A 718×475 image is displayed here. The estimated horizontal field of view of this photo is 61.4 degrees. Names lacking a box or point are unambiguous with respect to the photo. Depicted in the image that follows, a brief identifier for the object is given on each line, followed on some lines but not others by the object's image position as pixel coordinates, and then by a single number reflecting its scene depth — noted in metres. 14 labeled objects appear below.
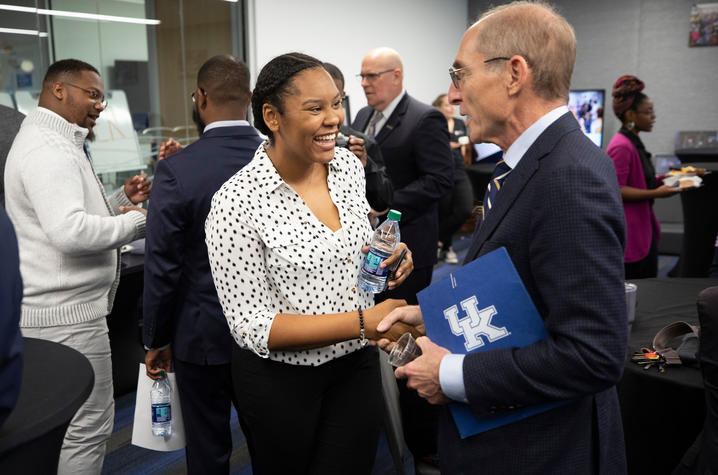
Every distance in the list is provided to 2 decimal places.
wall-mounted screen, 8.87
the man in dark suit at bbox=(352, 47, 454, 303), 3.03
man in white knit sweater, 1.96
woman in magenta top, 3.52
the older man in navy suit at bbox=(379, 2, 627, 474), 0.96
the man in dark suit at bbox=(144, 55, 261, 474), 1.84
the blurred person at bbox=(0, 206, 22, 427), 0.89
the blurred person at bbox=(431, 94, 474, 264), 6.17
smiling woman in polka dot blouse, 1.44
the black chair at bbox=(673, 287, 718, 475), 1.40
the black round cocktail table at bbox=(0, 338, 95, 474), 0.98
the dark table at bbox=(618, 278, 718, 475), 1.76
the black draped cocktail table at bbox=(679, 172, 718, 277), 4.39
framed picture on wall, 8.13
